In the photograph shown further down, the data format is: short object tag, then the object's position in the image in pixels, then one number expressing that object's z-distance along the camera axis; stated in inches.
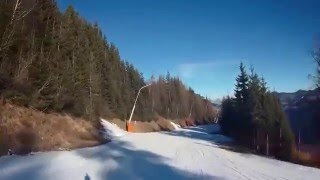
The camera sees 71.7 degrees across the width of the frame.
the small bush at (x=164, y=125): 1960.8
